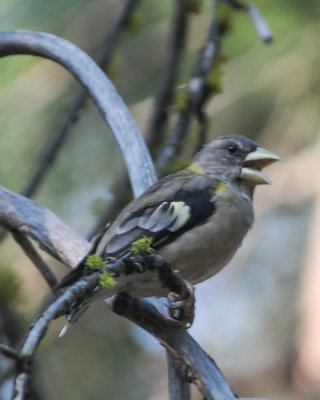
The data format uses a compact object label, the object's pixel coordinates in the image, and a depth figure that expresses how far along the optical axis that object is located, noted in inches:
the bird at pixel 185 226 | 230.4
